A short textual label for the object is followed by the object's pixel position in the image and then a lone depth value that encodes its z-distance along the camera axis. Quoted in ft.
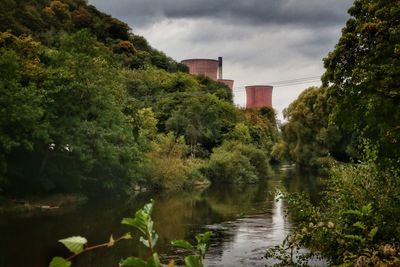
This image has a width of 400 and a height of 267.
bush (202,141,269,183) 183.01
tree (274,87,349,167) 209.56
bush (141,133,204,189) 152.46
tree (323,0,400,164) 52.03
